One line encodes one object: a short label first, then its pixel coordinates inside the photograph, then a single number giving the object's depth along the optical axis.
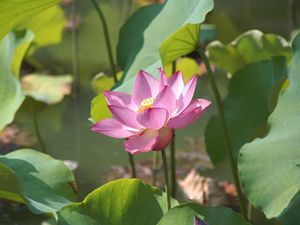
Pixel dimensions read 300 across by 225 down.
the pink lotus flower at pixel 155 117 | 2.96
